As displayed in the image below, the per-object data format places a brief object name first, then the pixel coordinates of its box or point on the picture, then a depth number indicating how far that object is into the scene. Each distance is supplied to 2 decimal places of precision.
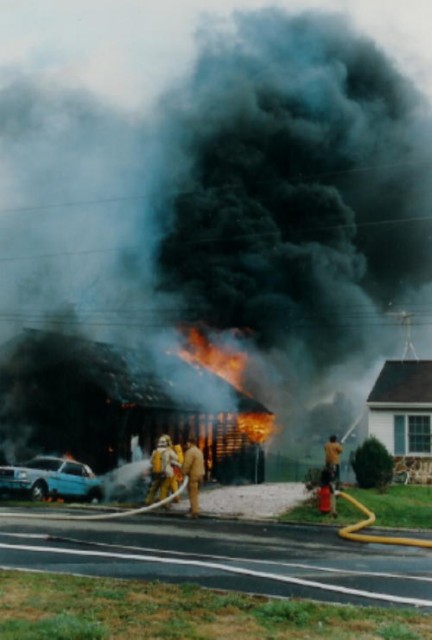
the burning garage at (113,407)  24.09
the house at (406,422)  25.09
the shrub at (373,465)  21.80
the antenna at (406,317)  30.55
